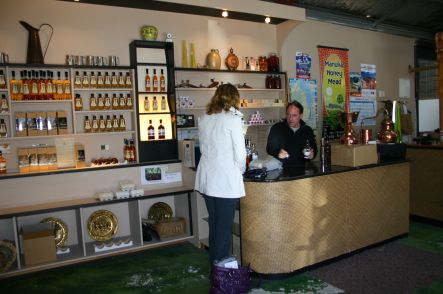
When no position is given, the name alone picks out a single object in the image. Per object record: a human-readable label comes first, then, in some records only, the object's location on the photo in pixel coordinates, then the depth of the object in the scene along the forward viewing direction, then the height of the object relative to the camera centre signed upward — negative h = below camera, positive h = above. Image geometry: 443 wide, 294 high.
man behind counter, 4.29 -0.21
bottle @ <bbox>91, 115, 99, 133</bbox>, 4.51 +0.02
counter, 3.33 -0.94
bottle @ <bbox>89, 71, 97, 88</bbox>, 4.45 +0.54
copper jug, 4.15 +0.90
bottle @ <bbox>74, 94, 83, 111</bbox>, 4.41 +0.28
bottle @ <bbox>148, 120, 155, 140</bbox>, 4.70 -0.10
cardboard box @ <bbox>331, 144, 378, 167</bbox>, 3.77 -0.39
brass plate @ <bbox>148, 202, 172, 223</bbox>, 4.81 -1.11
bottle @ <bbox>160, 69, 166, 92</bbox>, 4.76 +0.52
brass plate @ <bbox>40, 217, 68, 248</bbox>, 4.22 -1.14
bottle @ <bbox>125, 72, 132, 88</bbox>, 4.61 +0.53
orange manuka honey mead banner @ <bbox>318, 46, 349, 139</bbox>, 6.49 +0.55
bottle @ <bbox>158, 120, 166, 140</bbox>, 4.77 -0.10
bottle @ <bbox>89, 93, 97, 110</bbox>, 4.51 +0.28
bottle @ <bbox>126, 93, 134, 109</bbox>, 4.63 +0.27
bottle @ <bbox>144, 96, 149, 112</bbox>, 4.70 +0.25
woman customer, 3.07 -0.32
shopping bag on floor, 3.03 -1.28
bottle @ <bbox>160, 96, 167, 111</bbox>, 4.79 +0.25
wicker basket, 4.41 -1.21
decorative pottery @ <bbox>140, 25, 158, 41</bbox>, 4.73 +1.15
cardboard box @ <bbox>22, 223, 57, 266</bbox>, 3.73 -1.16
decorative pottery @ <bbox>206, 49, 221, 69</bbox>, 5.29 +0.86
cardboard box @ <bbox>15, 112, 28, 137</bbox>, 4.12 +0.05
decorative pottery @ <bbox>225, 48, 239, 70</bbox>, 5.49 +0.86
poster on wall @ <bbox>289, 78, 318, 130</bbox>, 6.05 +0.36
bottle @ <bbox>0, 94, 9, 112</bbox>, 4.04 +0.27
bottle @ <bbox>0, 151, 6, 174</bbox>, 4.04 -0.37
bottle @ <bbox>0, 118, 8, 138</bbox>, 4.08 +0.01
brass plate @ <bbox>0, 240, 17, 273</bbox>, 3.70 -1.19
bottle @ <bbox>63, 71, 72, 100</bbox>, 4.31 +0.44
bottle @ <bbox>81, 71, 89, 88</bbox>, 4.41 +0.53
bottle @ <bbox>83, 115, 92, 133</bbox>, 4.48 +0.01
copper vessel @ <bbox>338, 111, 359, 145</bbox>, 4.03 -0.17
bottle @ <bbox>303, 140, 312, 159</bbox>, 3.84 -0.34
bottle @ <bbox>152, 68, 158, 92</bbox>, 4.71 +0.52
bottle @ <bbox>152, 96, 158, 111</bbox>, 4.74 +0.25
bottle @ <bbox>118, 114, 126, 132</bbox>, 4.64 +0.02
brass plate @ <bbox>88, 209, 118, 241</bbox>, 4.39 -1.15
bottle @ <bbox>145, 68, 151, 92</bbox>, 4.67 +0.52
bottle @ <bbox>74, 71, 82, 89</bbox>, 4.37 +0.53
